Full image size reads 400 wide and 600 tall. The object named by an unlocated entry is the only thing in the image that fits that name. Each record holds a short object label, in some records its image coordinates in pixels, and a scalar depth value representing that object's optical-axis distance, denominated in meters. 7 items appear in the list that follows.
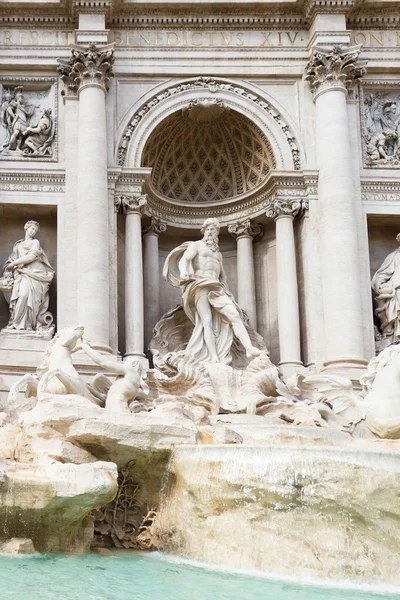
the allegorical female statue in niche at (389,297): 17.62
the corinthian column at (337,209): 16.83
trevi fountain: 15.20
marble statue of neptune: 16.50
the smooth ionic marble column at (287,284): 17.34
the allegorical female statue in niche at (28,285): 17.17
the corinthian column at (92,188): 16.62
